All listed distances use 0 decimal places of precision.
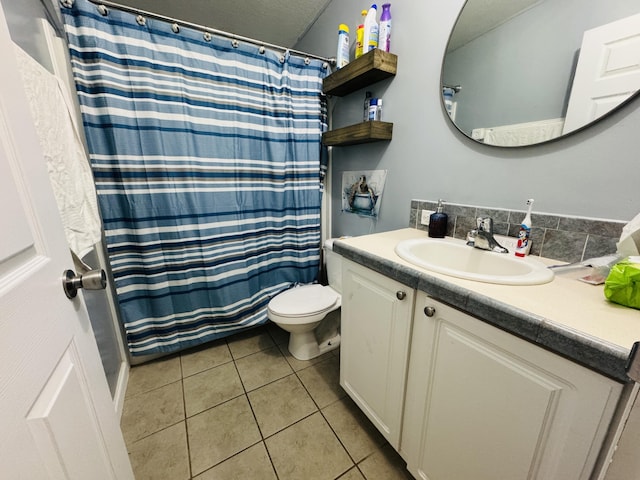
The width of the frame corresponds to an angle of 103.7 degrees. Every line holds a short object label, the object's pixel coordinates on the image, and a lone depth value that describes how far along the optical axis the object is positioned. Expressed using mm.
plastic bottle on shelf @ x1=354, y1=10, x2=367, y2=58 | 1375
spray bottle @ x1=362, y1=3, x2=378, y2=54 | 1288
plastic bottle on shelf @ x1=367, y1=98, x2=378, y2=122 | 1402
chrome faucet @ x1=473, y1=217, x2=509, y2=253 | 942
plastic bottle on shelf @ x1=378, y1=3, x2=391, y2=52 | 1268
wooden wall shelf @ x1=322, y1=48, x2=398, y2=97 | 1270
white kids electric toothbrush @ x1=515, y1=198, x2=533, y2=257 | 896
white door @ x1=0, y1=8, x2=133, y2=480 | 346
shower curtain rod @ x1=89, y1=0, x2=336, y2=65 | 1162
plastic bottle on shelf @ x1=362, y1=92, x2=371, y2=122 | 1448
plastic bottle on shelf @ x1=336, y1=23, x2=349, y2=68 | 1469
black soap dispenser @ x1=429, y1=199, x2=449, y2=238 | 1163
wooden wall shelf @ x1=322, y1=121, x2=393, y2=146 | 1366
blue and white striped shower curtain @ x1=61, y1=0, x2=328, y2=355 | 1239
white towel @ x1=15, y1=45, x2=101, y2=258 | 785
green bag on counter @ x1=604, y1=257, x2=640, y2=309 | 546
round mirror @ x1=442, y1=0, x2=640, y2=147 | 734
